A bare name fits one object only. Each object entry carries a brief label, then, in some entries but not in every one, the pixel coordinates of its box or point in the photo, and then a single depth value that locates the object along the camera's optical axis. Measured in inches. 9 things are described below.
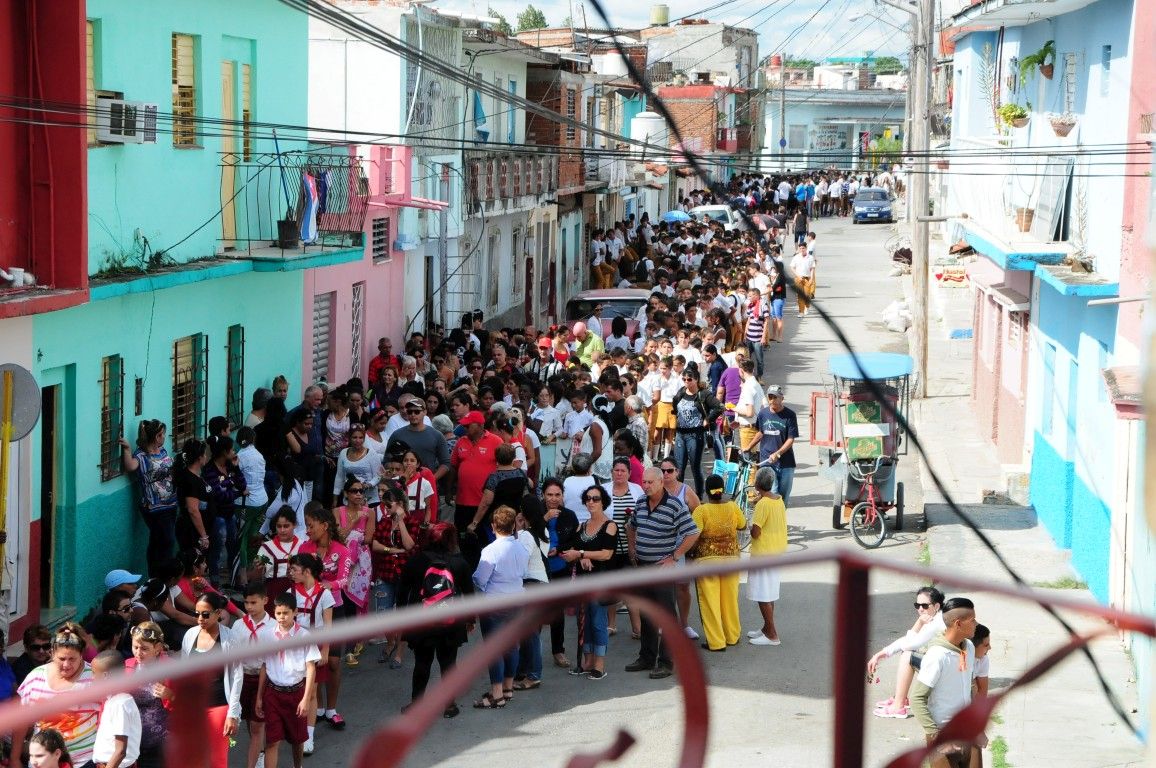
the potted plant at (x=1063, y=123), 673.0
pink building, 825.5
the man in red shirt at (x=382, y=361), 816.4
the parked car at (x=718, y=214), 2133.4
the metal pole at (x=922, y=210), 1028.5
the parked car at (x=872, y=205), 2464.3
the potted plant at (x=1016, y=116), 765.9
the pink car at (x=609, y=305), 1150.3
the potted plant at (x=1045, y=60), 735.7
